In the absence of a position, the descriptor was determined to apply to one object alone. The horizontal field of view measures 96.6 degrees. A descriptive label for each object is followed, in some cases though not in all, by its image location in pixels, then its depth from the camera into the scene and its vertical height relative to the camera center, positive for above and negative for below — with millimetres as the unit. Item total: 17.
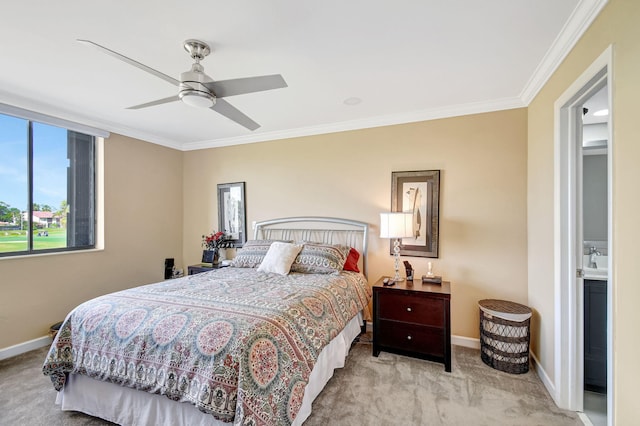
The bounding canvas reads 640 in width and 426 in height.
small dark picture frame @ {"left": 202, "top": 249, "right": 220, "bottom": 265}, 4207 -652
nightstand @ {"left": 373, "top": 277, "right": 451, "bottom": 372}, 2635 -1033
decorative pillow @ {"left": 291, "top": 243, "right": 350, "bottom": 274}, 3072 -510
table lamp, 2998 -127
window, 3004 +290
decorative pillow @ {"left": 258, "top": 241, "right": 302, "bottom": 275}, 3082 -499
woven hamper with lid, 2501 -1106
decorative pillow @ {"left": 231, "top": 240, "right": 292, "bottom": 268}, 3406 -504
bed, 1481 -833
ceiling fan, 1850 +862
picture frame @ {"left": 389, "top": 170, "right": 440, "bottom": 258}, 3213 +95
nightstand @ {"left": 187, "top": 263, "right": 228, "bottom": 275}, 3905 -761
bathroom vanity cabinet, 2242 -976
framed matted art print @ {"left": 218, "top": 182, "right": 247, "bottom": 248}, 4328 +13
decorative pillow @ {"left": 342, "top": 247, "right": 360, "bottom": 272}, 3270 -562
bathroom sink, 2086 -446
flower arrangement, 4223 -419
